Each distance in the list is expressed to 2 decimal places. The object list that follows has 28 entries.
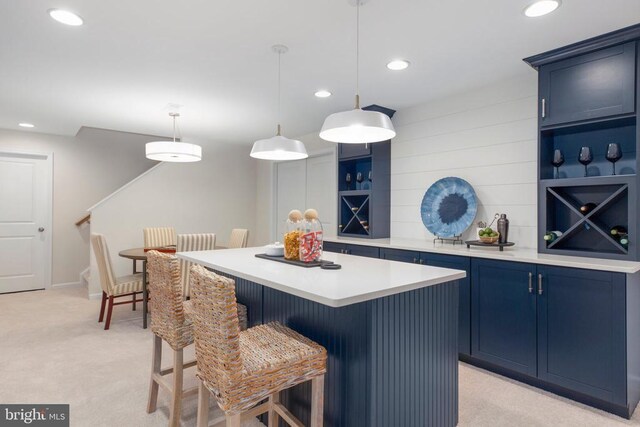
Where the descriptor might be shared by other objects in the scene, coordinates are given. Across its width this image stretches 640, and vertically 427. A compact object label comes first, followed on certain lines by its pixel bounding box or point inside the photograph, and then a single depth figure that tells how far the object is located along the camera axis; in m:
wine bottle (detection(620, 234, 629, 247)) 2.39
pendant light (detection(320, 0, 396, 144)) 1.92
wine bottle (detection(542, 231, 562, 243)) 2.68
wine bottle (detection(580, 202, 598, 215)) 2.61
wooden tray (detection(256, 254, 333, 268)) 2.13
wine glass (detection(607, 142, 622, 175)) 2.47
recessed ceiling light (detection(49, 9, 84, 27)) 2.19
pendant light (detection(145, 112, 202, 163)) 3.72
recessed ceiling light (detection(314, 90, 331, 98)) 3.59
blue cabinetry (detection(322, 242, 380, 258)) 3.62
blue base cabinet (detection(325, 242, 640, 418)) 2.20
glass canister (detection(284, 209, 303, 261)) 2.28
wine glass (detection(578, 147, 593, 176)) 2.59
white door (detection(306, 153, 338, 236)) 5.20
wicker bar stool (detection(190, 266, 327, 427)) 1.39
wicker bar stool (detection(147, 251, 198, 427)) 1.95
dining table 3.85
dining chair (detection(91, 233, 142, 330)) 3.78
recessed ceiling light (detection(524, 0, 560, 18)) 2.05
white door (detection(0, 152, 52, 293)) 5.35
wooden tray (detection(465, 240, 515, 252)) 2.92
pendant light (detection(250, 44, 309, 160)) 2.59
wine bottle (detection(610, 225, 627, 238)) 2.48
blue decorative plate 3.46
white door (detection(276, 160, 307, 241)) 5.73
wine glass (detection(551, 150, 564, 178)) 2.75
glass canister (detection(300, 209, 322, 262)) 2.20
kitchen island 1.56
